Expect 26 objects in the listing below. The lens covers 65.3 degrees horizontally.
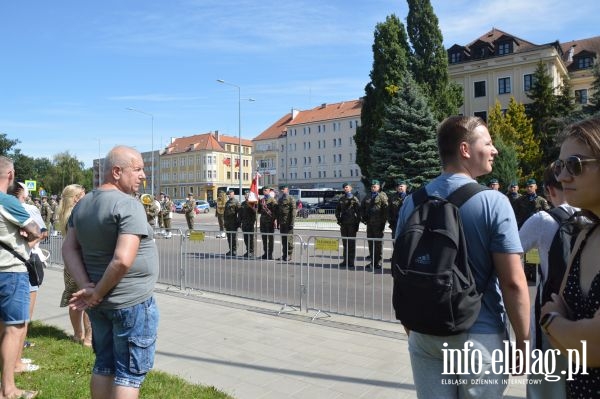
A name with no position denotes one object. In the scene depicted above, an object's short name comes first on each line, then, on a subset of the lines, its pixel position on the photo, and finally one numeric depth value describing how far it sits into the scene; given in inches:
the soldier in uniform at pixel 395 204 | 530.9
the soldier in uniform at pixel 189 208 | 941.2
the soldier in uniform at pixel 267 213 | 621.9
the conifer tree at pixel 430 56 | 1533.0
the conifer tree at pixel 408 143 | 1211.9
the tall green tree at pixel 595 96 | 1230.3
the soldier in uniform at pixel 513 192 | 517.0
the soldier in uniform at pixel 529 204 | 454.2
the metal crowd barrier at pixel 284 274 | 286.2
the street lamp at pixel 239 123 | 1487.5
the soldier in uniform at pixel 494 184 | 543.7
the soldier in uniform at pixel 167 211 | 925.8
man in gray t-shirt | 115.6
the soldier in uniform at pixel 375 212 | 522.6
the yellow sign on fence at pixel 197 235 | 372.5
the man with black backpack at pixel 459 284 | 84.6
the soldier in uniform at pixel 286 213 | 605.0
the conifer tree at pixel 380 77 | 1493.6
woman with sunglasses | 67.6
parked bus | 2501.2
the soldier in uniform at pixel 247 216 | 655.8
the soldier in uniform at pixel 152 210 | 823.1
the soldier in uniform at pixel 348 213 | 540.5
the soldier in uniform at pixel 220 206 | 885.2
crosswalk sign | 1356.9
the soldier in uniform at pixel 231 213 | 685.9
